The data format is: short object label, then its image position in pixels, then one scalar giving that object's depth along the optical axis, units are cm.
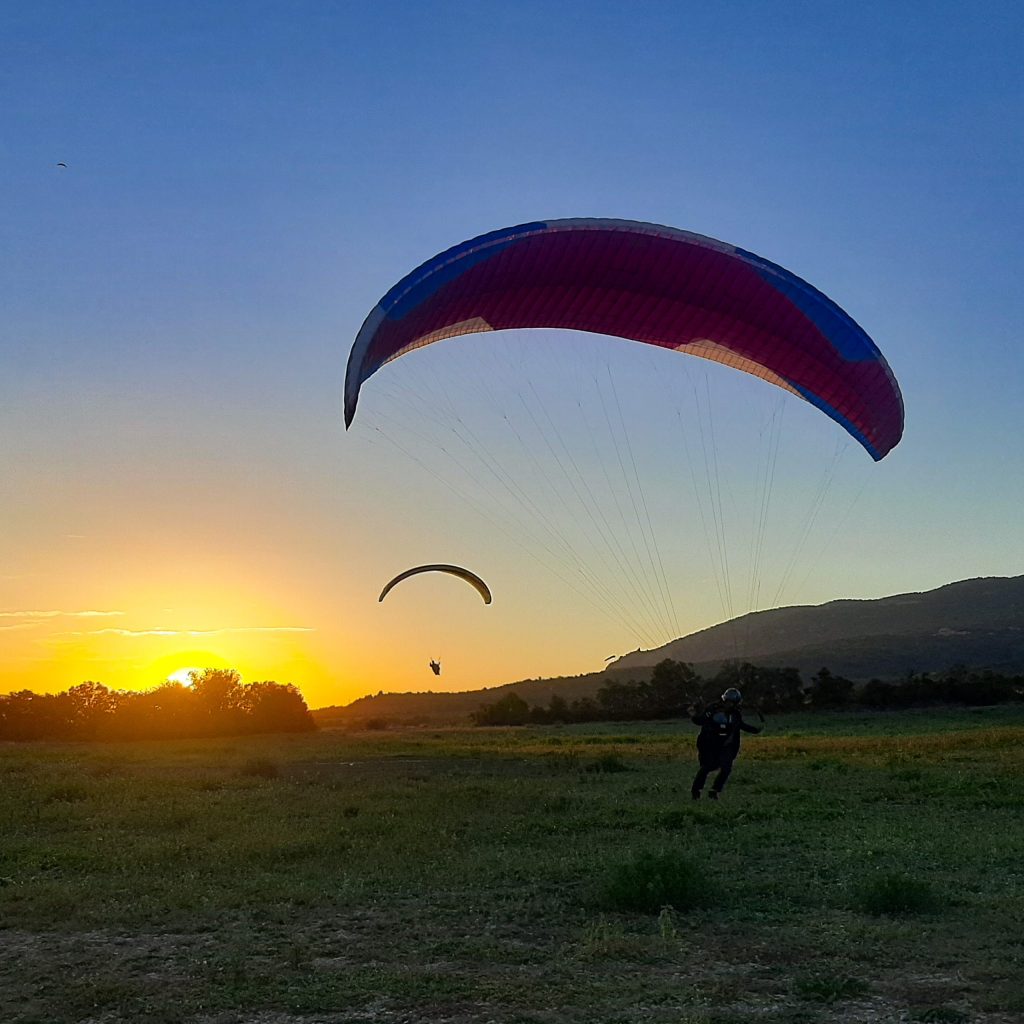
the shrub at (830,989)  721
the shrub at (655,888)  977
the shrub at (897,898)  943
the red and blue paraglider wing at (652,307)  1493
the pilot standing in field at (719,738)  1683
